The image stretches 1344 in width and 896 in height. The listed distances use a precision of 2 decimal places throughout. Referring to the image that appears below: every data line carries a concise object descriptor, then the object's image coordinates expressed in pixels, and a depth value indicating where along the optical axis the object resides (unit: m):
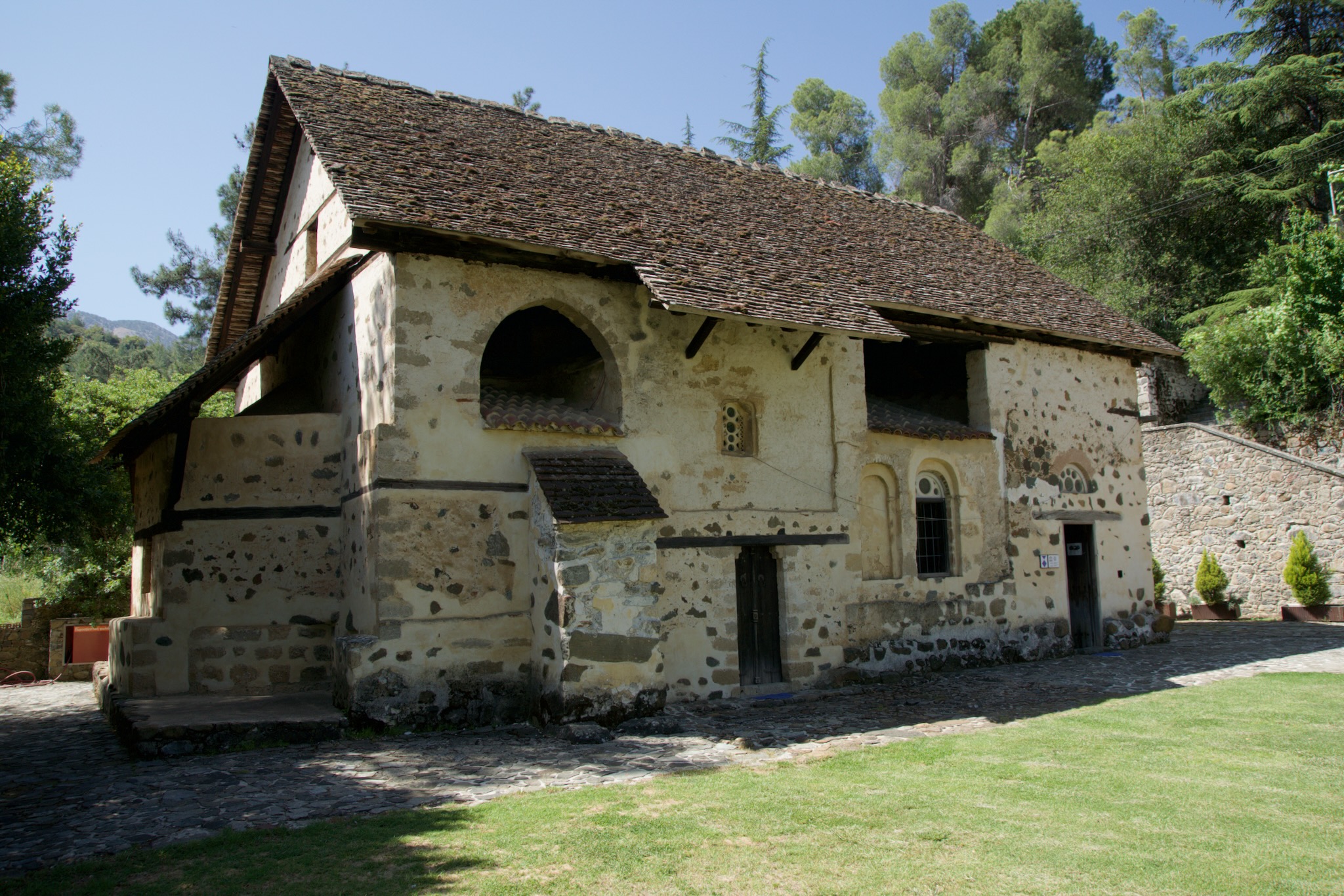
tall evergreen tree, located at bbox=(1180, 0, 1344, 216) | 27.30
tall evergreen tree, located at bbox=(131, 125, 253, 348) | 32.62
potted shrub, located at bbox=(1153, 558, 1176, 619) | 22.45
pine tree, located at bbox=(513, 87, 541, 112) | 34.73
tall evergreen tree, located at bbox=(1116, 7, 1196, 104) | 44.41
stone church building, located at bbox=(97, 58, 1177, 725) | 10.00
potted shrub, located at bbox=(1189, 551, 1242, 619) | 21.30
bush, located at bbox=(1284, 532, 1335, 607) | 19.69
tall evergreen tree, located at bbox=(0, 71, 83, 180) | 29.80
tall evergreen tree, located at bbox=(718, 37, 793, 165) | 38.41
